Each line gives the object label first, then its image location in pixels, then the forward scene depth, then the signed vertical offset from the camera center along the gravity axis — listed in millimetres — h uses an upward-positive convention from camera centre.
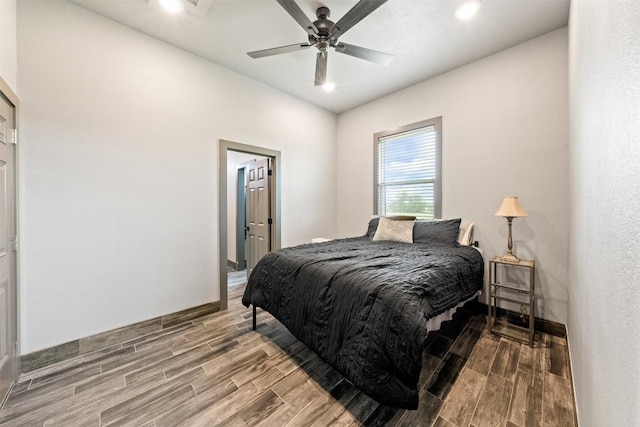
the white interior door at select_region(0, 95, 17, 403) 1684 -348
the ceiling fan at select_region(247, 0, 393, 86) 1837 +1509
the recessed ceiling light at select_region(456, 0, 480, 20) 2068 +1731
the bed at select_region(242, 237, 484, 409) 1333 -657
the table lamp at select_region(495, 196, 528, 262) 2371 -45
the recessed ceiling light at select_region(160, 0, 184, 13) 2101 +1773
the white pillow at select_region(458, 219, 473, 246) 2941 -321
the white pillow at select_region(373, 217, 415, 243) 3158 -307
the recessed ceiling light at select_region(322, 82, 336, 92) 3510 +1791
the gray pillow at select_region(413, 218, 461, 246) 2898 -304
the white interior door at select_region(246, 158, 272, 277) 3893 -47
